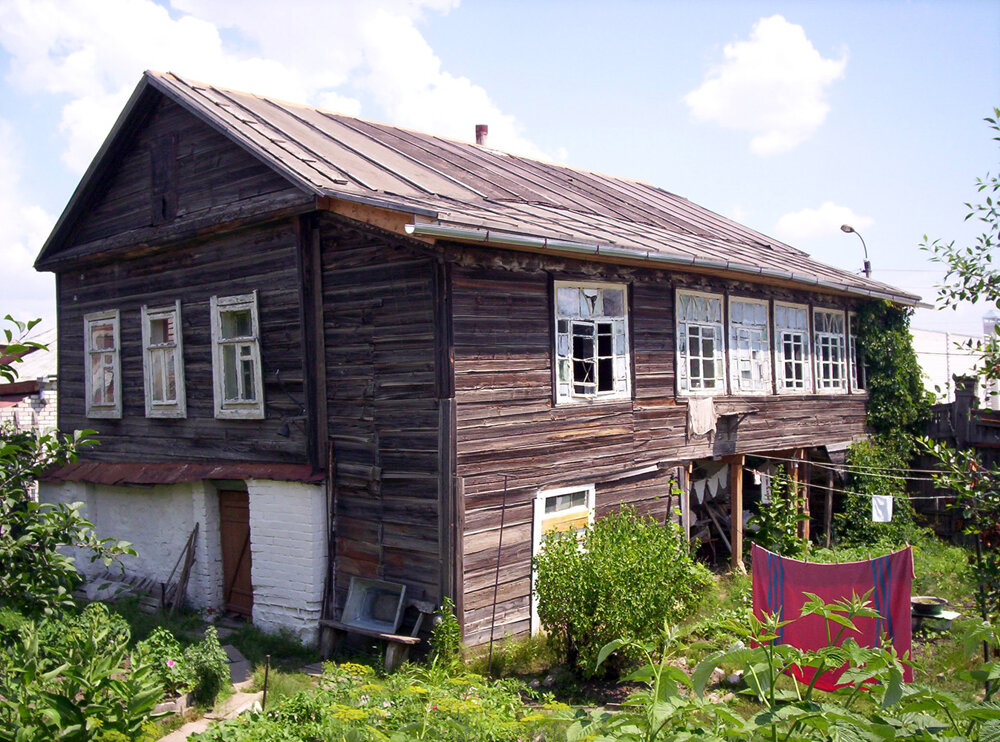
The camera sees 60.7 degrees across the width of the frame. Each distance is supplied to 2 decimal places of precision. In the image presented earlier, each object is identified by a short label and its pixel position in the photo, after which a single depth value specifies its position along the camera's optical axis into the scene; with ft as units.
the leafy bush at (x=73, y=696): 15.10
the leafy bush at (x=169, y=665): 25.11
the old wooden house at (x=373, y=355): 29.50
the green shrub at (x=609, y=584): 26.32
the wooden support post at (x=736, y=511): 43.78
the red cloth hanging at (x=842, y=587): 26.71
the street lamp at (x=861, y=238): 63.22
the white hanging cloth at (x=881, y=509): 45.44
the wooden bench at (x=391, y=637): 28.17
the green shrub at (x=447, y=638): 27.59
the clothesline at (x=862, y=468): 49.76
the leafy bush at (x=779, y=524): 42.55
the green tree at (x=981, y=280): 17.72
